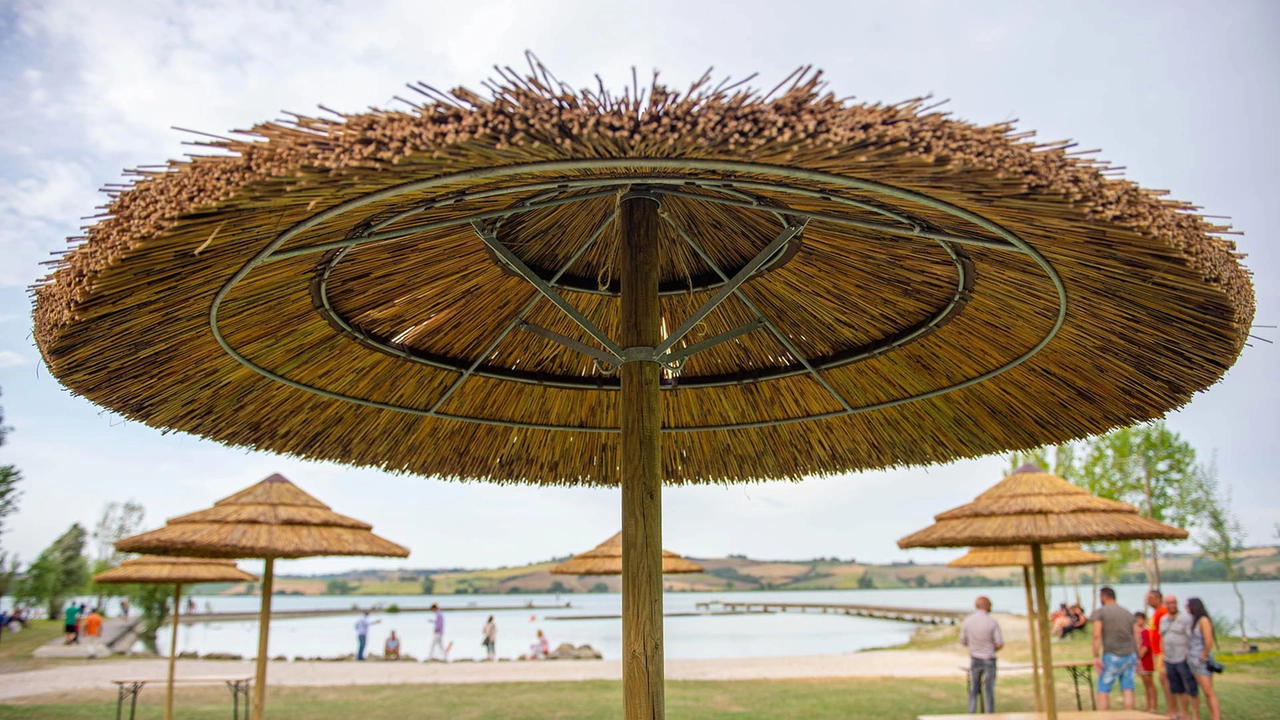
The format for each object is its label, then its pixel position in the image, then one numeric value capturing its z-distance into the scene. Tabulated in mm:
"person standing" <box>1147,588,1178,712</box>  7363
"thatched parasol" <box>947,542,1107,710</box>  9836
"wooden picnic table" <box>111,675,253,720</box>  7510
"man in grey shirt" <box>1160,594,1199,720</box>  7055
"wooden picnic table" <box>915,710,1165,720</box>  5493
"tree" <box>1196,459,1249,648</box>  16703
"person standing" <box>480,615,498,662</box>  17845
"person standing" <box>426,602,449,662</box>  17156
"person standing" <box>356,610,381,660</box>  16938
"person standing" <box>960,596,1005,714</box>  7414
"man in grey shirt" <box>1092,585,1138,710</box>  7242
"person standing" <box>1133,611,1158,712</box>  7949
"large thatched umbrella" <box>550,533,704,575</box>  9469
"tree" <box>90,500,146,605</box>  33219
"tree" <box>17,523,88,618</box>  28344
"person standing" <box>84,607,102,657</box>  17672
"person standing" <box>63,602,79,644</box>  18062
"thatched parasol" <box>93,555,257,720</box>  8578
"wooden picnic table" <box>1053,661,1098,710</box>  7939
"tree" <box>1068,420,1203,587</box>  17031
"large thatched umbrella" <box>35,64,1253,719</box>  1718
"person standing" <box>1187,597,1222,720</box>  6781
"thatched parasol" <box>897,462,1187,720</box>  6277
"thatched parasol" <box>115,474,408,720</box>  6266
